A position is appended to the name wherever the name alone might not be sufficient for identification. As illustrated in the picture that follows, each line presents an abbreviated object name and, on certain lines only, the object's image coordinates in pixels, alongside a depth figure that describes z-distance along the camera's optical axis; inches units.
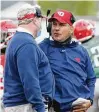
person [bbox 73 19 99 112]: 510.9
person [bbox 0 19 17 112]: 559.8
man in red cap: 421.1
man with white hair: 373.4
